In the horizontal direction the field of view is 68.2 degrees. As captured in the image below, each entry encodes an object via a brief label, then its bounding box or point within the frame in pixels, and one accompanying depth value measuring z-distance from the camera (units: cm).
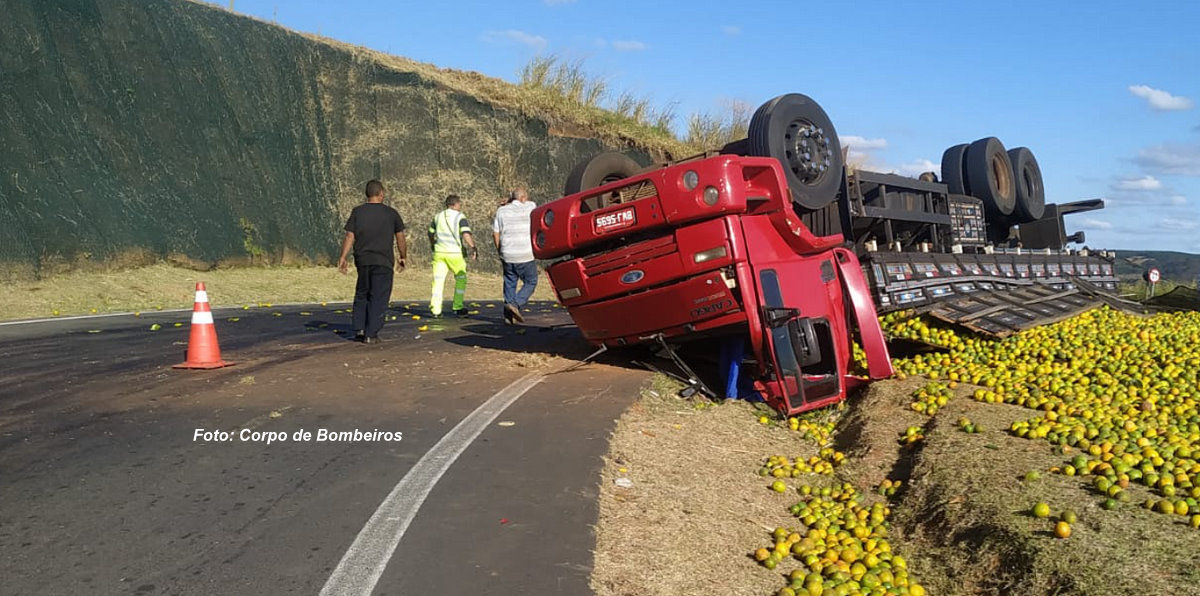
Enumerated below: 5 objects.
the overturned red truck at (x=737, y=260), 712
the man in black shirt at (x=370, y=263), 1000
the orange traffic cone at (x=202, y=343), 814
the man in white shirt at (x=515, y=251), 1191
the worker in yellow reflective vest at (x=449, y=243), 1247
